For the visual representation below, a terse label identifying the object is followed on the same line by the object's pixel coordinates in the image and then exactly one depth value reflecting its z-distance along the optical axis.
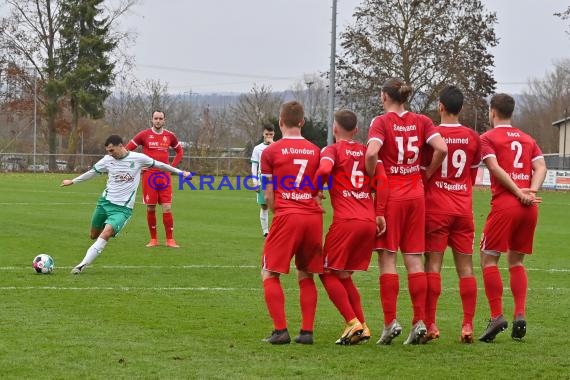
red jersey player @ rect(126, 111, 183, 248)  17.30
